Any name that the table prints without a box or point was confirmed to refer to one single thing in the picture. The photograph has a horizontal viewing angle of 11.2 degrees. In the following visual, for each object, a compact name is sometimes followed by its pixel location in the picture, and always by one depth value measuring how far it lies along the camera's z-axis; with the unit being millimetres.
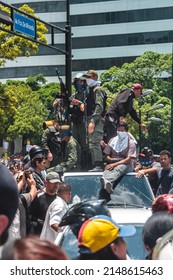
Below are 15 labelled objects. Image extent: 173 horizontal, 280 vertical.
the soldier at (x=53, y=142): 13089
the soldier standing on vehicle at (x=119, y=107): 11899
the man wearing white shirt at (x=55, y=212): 8184
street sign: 19959
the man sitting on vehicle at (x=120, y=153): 10743
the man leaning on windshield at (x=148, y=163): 11332
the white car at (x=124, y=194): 8127
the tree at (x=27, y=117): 90211
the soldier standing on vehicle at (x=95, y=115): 12008
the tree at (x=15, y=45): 33519
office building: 99992
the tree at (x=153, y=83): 86500
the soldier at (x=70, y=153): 12510
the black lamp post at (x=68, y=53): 20969
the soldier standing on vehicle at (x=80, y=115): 12335
